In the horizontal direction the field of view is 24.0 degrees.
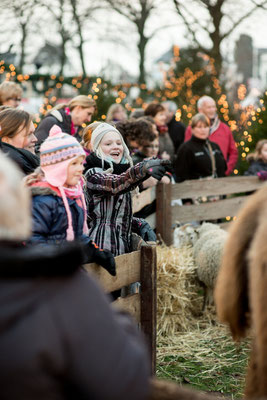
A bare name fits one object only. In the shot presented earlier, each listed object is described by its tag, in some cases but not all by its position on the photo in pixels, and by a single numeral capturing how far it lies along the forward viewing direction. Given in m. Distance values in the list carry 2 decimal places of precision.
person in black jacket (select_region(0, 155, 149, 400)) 1.56
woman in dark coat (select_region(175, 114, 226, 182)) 8.72
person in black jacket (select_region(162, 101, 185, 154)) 9.71
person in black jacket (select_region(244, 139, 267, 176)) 9.98
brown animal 2.11
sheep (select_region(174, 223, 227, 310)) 7.01
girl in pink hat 3.58
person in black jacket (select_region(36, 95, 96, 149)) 6.88
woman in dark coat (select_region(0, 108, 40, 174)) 4.65
